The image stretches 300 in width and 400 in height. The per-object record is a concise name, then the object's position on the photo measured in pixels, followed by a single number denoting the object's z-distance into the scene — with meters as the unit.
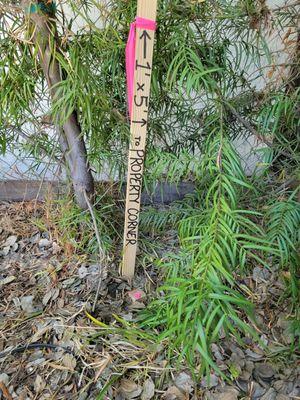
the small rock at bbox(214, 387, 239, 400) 0.90
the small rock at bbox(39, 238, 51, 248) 1.35
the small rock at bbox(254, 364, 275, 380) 0.96
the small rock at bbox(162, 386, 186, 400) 0.91
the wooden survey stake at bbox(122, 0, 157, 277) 0.82
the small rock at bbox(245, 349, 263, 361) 1.00
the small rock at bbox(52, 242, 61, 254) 1.31
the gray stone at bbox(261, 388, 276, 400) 0.91
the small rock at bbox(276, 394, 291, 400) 0.91
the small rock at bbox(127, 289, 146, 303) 1.14
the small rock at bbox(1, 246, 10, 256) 1.33
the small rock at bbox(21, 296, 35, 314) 1.12
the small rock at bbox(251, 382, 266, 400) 0.92
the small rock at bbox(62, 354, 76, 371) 0.97
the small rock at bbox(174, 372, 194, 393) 0.92
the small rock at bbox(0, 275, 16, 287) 1.22
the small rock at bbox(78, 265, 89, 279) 1.21
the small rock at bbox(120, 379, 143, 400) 0.92
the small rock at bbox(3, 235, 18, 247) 1.36
